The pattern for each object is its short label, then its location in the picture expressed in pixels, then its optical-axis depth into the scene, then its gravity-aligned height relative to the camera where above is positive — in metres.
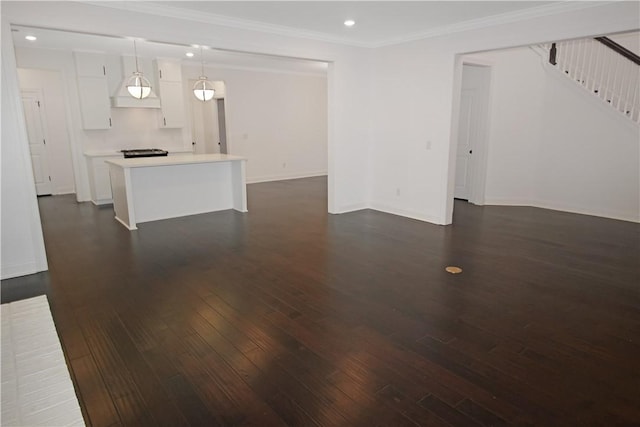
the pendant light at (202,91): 6.41 +0.75
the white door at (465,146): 7.12 -0.22
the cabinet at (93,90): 7.13 +0.87
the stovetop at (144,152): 7.23 -0.27
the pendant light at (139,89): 5.81 +0.71
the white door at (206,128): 10.13 +0.24
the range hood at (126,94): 7.52 +0.83
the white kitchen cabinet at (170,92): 7.87 +0.90
